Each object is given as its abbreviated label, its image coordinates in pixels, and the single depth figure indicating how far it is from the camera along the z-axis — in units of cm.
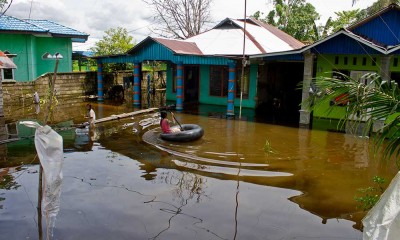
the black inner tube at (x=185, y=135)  1221
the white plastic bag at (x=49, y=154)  513
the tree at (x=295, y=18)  3356
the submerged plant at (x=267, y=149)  1159
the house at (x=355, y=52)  1386
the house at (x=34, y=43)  2364
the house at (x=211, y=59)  1842
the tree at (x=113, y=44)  3064
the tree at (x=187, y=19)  3359
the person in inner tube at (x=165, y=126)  1257
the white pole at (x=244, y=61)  1638
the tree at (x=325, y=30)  3382
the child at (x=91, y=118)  1388
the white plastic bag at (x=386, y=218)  370
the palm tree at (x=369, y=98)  432
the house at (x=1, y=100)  1356
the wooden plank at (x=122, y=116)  1609
